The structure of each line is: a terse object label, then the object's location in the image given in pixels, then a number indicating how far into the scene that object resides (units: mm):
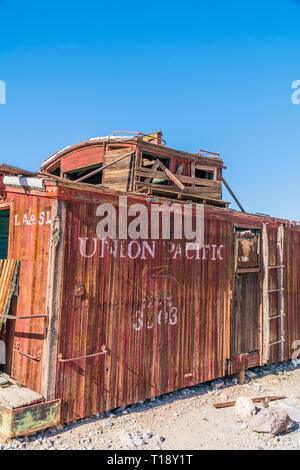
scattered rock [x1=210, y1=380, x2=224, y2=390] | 9210
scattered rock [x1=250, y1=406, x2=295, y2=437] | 6766
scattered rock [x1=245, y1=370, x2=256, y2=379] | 10312
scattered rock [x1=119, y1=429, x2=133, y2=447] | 6141
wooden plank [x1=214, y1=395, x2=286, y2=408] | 8172
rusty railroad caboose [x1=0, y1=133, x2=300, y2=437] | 6398
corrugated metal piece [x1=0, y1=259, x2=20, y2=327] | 7020
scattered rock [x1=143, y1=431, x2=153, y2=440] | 6445
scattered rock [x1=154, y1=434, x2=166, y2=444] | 6347
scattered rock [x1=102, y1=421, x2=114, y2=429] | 6605
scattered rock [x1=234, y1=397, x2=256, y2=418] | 7707
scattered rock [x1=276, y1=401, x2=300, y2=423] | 7871
